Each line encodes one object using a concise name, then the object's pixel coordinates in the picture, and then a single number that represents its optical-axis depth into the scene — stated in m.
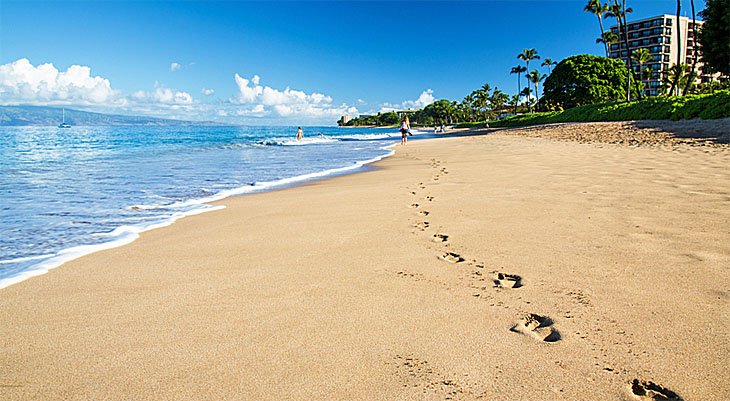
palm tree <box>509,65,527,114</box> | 77.81
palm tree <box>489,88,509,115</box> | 107.38
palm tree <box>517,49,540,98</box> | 73.68
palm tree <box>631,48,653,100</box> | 52.88
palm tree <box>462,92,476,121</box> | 113.28
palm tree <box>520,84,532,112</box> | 79.41
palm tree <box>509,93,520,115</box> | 97.19
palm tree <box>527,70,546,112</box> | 76.94
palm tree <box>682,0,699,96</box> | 30.11
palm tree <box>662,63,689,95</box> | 57.79
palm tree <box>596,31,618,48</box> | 49.50
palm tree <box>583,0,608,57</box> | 46.64
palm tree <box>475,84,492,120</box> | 105.59
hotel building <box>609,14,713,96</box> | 90.81
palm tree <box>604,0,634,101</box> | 38.91
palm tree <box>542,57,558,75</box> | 76.25
